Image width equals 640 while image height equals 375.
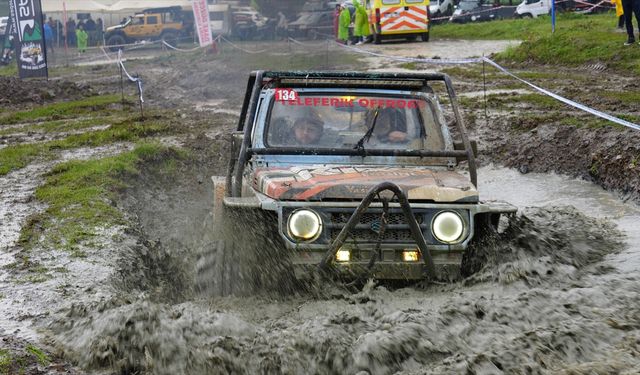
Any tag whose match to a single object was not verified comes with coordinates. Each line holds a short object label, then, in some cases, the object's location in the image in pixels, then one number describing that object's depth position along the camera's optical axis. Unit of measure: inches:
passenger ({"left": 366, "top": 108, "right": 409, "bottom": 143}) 261.1
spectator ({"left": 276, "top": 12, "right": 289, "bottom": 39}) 1686.8
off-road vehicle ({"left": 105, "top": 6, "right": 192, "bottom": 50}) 1804.9
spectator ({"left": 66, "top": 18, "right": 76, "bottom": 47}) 1851.9
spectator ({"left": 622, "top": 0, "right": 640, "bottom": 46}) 674.9
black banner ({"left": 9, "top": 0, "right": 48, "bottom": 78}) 840.6
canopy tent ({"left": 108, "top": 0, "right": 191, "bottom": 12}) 1859.0
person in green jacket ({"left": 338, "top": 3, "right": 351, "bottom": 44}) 1270.9
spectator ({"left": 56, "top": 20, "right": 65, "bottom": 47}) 1861.5
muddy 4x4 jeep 216.4
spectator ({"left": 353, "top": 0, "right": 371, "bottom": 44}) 1186.0
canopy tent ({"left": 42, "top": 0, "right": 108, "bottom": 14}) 1833.2
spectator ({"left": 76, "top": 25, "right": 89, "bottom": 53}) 1698.0
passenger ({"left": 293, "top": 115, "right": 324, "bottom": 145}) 260.1
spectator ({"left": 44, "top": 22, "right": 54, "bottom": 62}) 1629.4
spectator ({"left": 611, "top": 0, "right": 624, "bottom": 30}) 808.0
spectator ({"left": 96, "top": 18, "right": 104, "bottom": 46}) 1879.9
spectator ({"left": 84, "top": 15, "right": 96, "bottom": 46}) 1876.2
